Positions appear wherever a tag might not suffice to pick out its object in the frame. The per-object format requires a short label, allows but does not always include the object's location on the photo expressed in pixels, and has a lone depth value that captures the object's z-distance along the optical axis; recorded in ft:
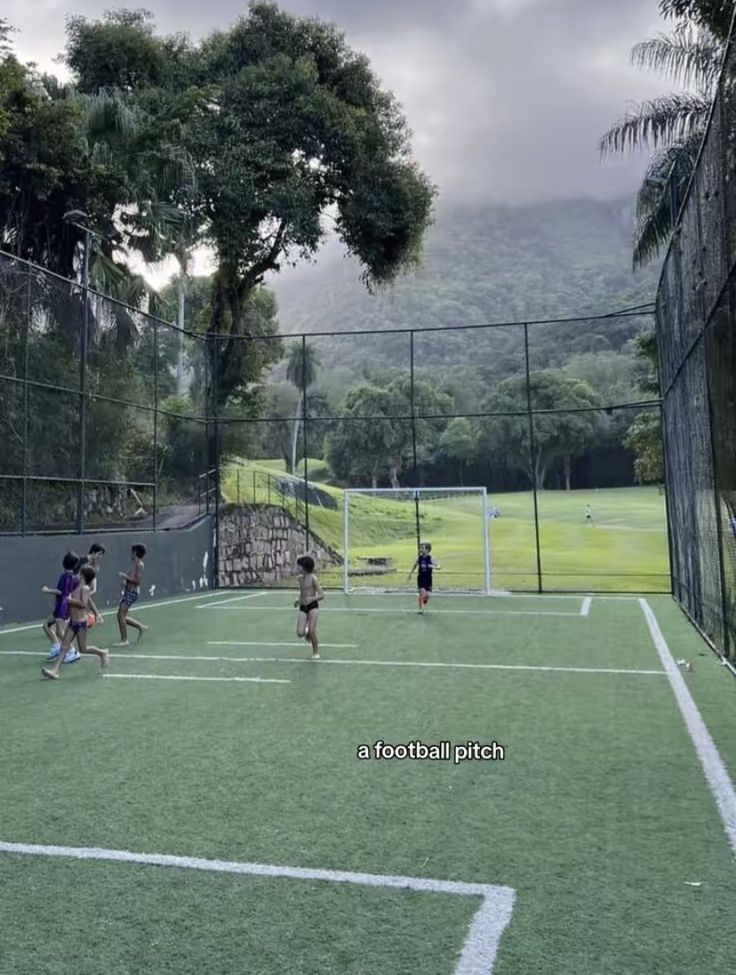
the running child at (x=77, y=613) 26.09
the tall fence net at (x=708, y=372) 21.90
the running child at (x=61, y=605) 28.17
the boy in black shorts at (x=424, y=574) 45.09
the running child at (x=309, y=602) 29.50
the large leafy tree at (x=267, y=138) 71.20
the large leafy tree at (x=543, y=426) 90.68
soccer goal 71.26
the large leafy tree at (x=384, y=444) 80.96
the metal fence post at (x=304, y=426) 64.24
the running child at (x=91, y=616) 28.12
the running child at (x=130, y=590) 33.83
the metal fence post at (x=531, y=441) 56.29
